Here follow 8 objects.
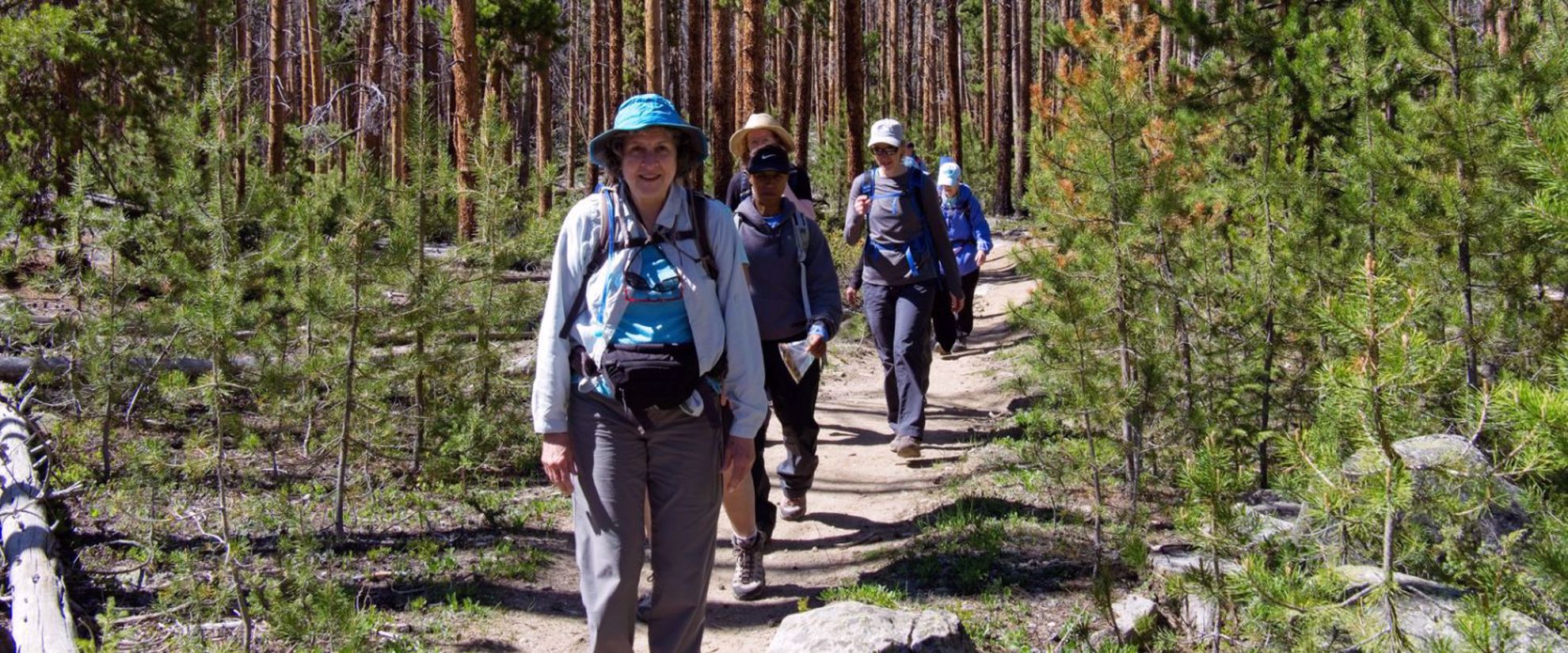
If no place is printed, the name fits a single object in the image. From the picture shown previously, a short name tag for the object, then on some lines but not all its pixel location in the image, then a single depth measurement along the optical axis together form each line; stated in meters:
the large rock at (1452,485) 2.95
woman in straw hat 4.89
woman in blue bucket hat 3.19
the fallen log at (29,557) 4.05
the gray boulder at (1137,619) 4.10
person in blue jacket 9.66
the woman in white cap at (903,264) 6.28
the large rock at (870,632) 3.64
